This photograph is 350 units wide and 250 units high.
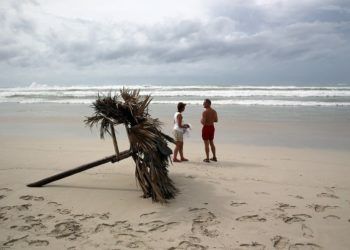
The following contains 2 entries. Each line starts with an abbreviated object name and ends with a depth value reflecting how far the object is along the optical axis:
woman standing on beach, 7.58
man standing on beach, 7.64
